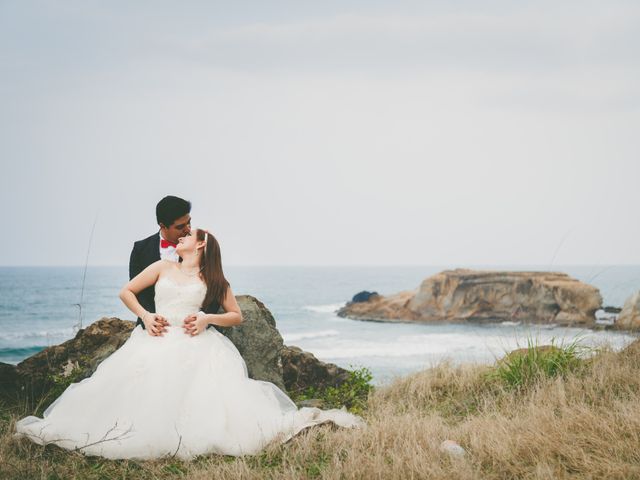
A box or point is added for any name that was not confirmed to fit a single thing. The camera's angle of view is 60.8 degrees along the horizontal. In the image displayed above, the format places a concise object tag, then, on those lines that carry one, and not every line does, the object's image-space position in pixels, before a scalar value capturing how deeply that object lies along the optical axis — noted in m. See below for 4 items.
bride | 4.74
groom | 5.31
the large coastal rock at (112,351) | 6.78
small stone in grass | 4.52
